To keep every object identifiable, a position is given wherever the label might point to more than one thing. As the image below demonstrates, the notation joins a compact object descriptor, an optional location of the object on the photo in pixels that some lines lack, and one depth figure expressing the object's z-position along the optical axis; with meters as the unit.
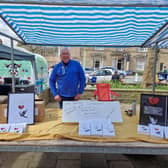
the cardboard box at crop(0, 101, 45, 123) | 1.61
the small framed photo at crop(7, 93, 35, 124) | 1.60
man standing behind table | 2.25
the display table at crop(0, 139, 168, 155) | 1.29
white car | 12.86
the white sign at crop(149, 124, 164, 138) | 1.42
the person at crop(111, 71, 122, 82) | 9.01
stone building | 22.92
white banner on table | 1.62
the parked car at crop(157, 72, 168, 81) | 12.50
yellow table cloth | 1.37
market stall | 1.29
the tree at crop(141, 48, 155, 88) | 5.84
